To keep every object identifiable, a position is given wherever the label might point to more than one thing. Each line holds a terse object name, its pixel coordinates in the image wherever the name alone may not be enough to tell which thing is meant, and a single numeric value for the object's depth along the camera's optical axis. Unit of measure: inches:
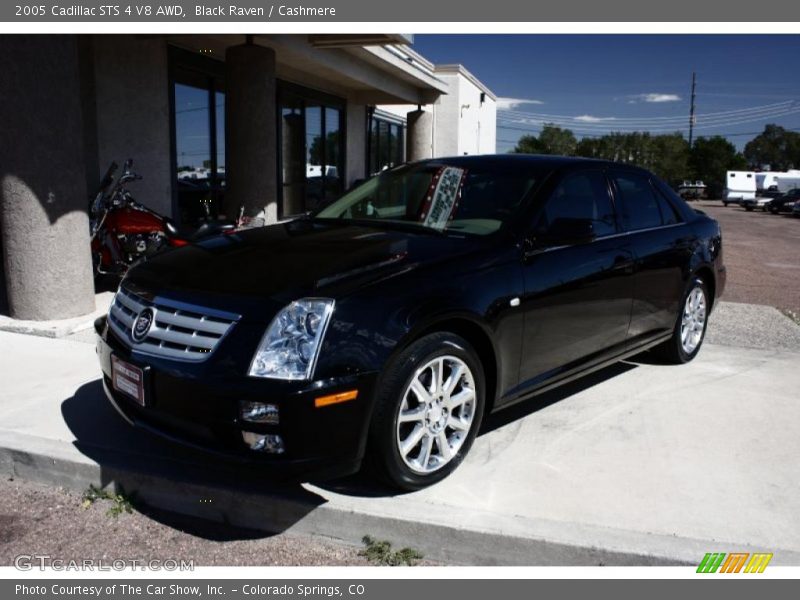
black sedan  113.2
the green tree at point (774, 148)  4486.0
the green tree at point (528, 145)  2930.6
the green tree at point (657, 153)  3016.7
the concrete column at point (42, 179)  224.4
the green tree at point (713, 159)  3329.2
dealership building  229.6
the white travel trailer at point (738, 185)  1956.0
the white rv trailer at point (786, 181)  2102.5
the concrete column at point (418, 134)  789.9
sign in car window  161.5
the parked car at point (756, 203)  1714.8
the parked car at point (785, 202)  1526.0
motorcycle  291.3
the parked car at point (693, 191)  2534.9
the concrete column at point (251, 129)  395.2
